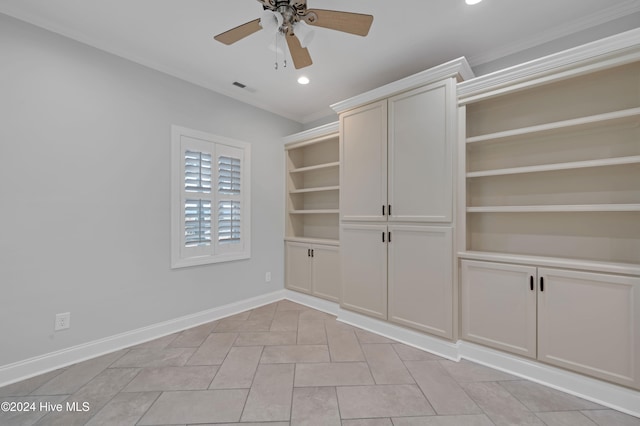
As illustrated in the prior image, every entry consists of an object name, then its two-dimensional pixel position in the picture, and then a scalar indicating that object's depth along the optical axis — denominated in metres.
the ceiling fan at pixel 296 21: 1.66
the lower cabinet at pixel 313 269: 3.54
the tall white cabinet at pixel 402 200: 2.45
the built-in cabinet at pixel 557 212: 1.84
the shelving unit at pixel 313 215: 3.62
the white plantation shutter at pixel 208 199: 2.97
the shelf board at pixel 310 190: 3.62
